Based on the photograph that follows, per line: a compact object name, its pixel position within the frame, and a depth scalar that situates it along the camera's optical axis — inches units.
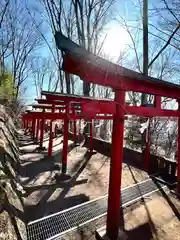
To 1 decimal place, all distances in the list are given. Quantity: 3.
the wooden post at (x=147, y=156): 229.5
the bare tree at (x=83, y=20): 460.4
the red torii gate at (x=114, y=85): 77.4
